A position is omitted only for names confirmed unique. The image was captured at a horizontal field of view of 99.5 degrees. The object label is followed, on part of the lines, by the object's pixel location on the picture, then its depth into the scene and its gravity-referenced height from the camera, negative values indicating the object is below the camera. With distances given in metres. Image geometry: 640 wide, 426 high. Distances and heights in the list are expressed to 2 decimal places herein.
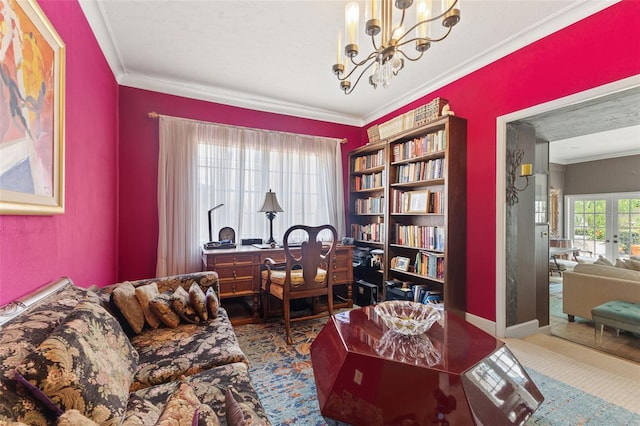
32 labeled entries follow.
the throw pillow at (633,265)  3.02 -0.59
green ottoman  2.36 -0.93
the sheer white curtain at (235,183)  3.08 +0.38
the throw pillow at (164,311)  1.73 -0.64
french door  5.68 -0.26
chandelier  1.35 +0.97
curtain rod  3.01 +1.09
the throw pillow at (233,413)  0.78 -0.61
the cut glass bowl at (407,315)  1.46 -0.62
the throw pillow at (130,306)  1.61 -0.57
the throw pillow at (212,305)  1.91 -0.66
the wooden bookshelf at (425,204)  2.72 +0.09
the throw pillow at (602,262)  3.23 -0.61
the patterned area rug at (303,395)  1.52 -1.16
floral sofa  0.74 -0.56
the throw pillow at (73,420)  0.63 -0.49
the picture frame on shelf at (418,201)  3.02 +0.13
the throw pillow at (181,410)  0.70 -0.55
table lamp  3.27 +0.06
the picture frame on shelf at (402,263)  3.26 -0.63
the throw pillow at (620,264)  3.09 -0.60
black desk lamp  3.21 +0.01
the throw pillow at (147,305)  1.72 -0.59
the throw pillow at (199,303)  1.84 -0.63
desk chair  2.48 -0.64
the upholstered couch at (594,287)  2.65 -0.77
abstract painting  1.03 +0.43
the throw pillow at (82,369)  0.75 -0.50
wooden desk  2.76 -0.59
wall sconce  2.50 +0.38
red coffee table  1.08 -0.74
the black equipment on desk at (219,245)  2.97 -0.36
